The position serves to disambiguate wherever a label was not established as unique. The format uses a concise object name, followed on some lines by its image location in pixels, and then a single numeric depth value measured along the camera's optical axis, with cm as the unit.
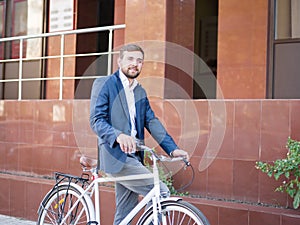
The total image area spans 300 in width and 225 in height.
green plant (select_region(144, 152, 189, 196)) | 547
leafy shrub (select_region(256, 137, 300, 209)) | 431
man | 382
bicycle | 358
